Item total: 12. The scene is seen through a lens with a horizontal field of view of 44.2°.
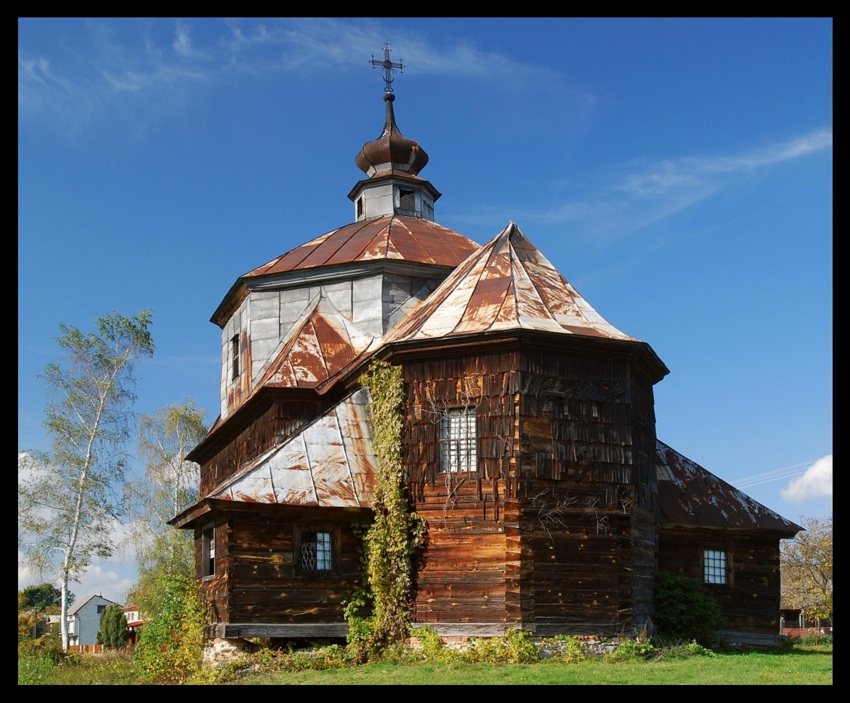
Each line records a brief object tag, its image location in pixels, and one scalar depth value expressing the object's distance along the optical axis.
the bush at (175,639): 20.73
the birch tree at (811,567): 43.05
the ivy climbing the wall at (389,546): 19.78
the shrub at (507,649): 18.41
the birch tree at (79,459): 31.69
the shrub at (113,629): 44.56
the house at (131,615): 59.28
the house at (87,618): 80.88
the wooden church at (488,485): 19.41
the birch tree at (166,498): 37.41
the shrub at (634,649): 19.05
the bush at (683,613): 21.50
